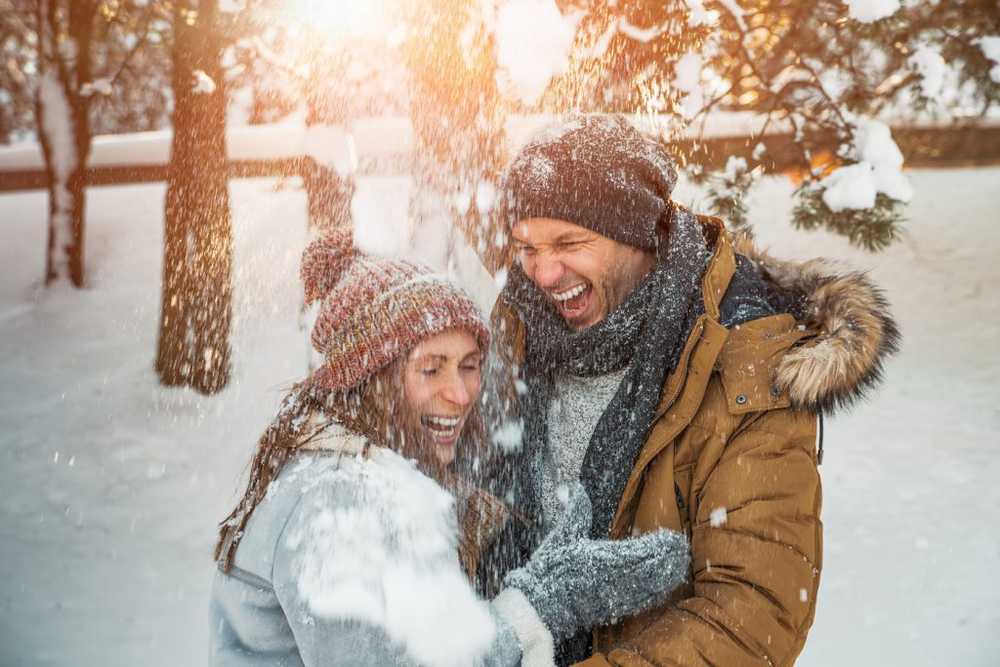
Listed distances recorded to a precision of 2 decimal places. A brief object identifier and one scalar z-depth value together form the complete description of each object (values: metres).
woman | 1.93
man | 2.12
